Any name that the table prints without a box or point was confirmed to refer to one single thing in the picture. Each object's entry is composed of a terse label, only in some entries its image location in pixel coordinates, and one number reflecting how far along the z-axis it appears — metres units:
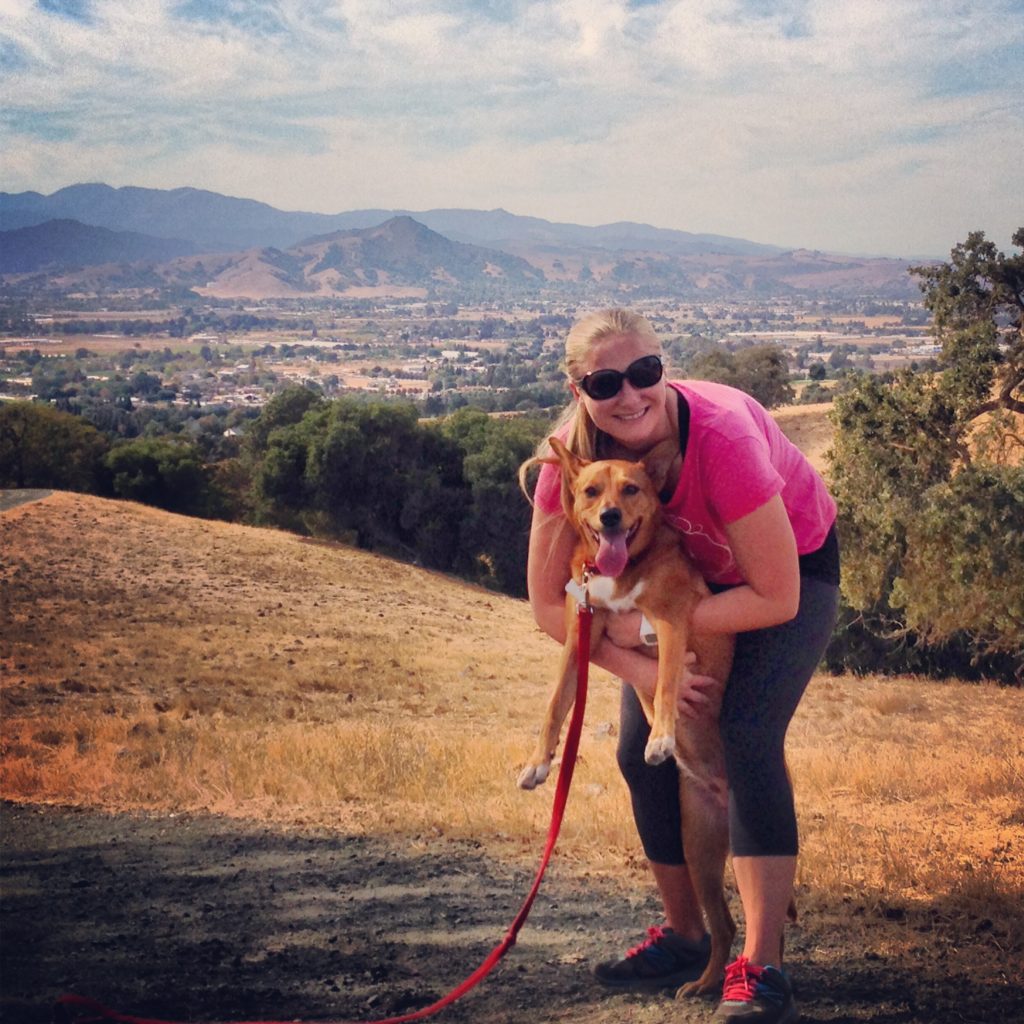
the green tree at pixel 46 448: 31.47
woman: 3.08
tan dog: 3.08
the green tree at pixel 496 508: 41.72
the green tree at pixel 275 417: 44.94
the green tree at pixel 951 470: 16.61
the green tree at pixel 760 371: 36.12
